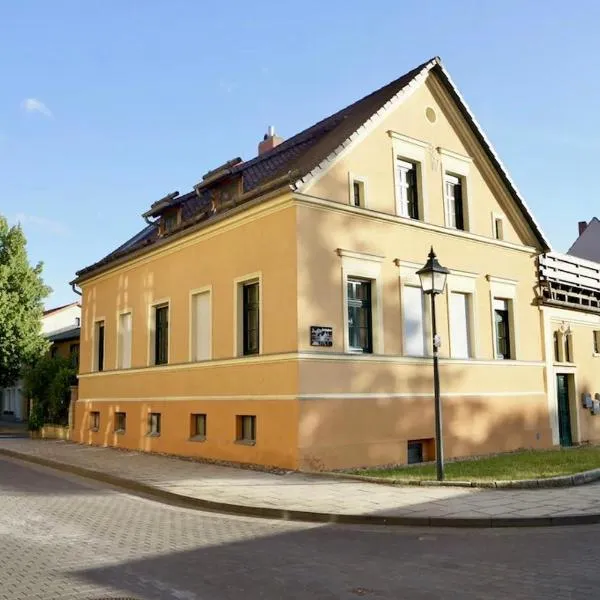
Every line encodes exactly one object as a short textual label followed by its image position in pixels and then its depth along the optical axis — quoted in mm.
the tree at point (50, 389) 27781
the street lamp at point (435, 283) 12883
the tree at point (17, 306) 33594
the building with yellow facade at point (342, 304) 15297
